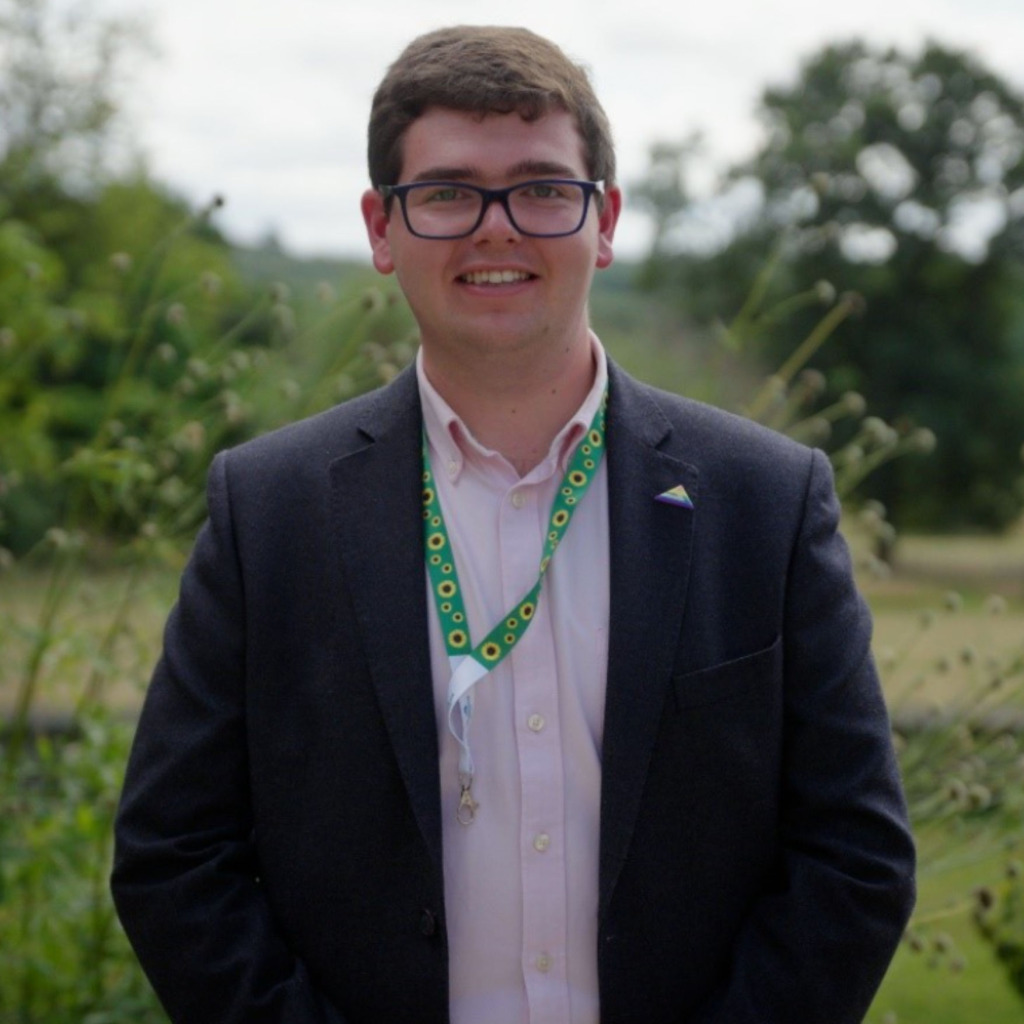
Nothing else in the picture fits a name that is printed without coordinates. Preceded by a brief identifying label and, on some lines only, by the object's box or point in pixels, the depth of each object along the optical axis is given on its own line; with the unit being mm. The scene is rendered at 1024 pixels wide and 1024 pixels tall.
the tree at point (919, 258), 29438
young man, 2092
